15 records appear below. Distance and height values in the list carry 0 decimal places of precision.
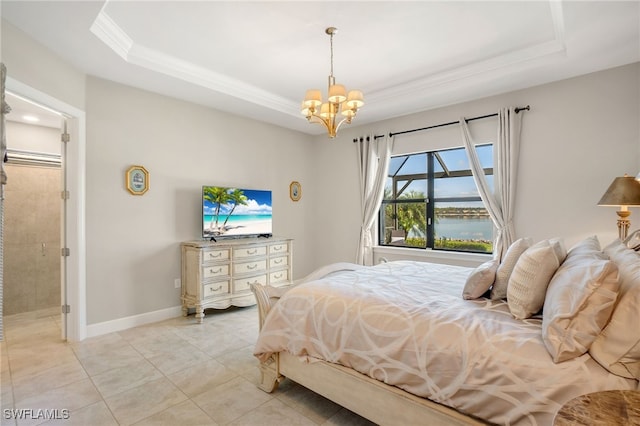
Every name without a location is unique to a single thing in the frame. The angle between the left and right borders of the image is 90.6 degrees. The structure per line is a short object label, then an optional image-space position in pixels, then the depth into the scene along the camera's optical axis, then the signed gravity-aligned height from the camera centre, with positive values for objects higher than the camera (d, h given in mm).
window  4324 +120
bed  1258 -662
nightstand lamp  2625 +151
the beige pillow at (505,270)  1952 -363
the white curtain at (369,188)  5035 +392
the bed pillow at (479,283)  1959 -439
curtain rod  3771 +1228
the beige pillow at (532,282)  1633 -369
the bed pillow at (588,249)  1784 -226
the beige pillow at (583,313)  1247 -408
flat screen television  4230 +15
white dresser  3910 -758
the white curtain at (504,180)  3812 +400
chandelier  2732 +988
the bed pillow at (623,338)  1163 -476
